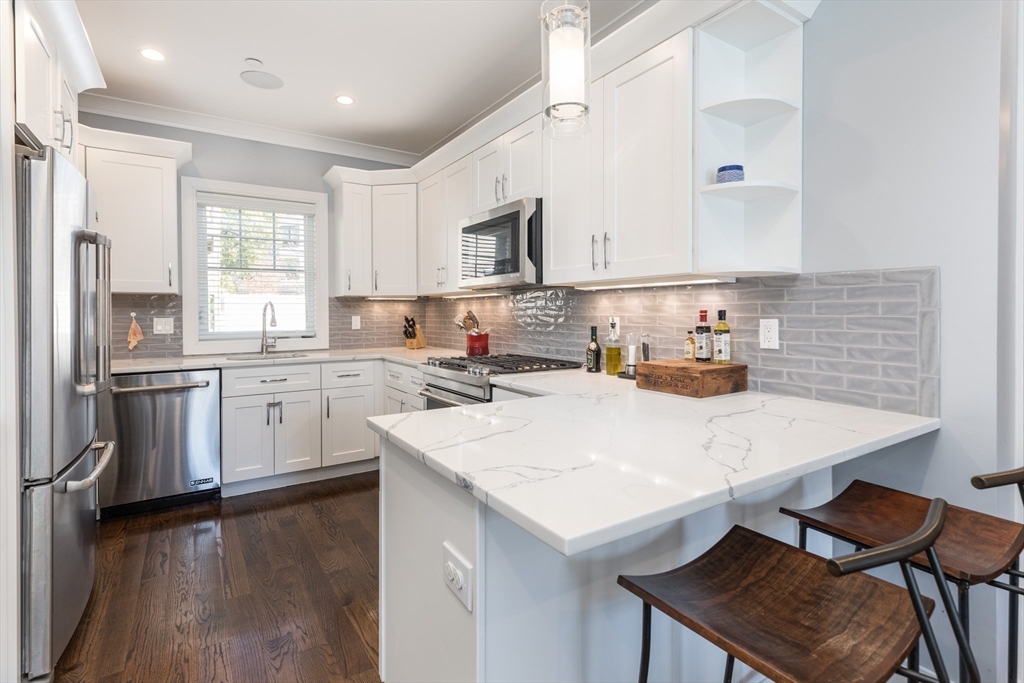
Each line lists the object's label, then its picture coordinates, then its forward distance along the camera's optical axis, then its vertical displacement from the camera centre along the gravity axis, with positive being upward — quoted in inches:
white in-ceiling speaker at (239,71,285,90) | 119.6 +59.1
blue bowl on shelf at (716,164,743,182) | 71.9 +22.2
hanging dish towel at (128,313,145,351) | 131.8 -3.0
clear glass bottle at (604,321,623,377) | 99.7 -5.8
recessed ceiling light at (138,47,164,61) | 109.1 +58.7
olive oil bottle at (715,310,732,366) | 80.6 -2.3
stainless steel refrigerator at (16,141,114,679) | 61.0 -8.3
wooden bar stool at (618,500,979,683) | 28.8 -20.6
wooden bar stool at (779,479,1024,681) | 41.6 -19.0
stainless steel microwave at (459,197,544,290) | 106.0 +18.1
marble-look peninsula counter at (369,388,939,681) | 35.9 -15.4
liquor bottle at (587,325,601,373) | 106.5 -6.0
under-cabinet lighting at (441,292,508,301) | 150.7 +9.5
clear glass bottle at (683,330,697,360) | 85.3 -3.3
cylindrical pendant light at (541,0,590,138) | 49.4 +26.6
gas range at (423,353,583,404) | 101.7 -9.3
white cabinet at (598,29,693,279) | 75.0 +26.2
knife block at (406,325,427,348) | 173.9 -5.5
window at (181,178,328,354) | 145.5 +17.9
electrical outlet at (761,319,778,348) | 76.3 -0.7
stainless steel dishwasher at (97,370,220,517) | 114.9 -27.4
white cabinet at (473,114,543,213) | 107.5 +36.6
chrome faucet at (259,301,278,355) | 150.0 -5.4
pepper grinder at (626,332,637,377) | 95.3 -5.1
